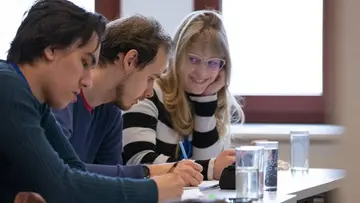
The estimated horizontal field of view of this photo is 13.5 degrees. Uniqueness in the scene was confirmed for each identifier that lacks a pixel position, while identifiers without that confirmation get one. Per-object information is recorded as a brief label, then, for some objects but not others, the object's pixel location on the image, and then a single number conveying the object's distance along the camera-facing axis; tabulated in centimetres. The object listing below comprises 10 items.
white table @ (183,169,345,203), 442
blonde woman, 496
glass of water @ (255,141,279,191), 459
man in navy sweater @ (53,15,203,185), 465
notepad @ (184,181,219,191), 454
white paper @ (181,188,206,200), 438
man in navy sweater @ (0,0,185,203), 390
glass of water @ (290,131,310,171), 518
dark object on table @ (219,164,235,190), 452
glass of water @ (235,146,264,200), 438
